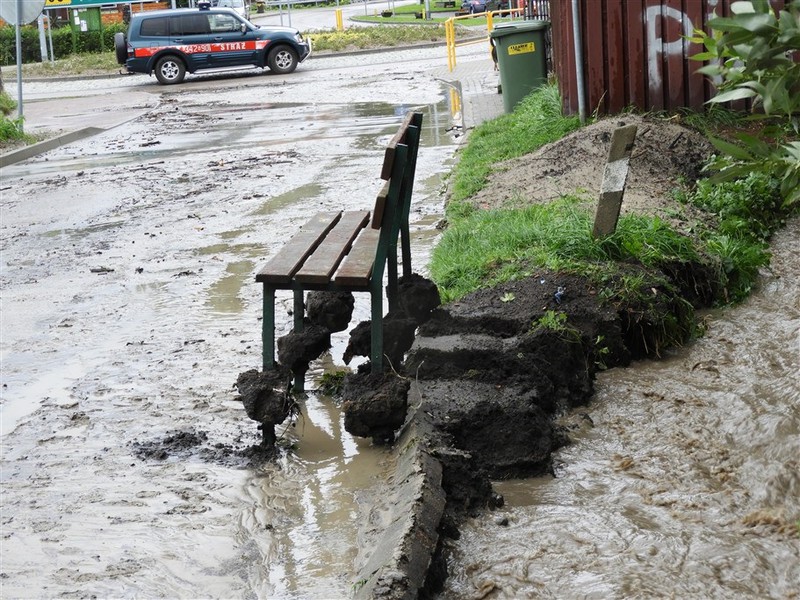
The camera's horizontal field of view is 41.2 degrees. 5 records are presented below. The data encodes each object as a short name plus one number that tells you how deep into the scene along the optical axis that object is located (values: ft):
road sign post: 63.21
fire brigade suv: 100.78
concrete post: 20.83
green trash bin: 47.78
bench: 16.61
